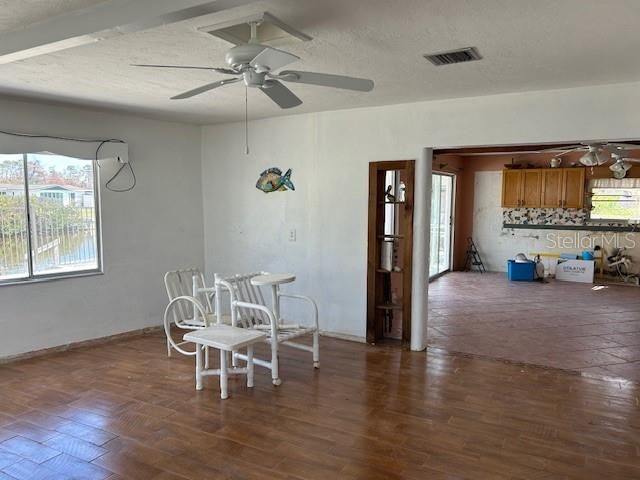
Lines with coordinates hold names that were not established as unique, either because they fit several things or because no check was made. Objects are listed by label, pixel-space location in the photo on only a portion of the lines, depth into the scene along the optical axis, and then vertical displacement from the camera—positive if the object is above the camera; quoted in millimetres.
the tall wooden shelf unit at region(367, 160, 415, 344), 4488 -373
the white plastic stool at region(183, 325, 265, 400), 3346 -999
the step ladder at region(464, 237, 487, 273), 9719 -1103
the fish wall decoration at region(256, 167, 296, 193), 5184 +281
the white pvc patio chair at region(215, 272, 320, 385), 3678 -1023
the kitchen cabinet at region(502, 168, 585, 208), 8641 +367
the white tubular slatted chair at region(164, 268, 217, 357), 4160 -925
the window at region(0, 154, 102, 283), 4168 -118
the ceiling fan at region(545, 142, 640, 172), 5839 +758
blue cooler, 8516 -1192
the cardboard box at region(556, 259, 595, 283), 8375 -1176
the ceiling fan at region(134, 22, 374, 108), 2144 +677
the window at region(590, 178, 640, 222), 8461 +137
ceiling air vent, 2795 +942
